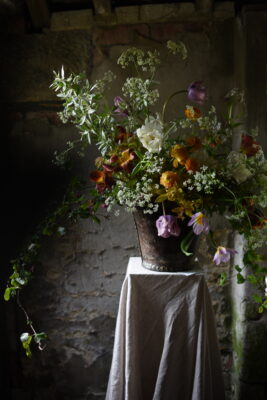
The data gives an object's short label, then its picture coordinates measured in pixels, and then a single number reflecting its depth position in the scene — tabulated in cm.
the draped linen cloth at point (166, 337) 142
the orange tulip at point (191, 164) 126
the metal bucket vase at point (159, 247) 139
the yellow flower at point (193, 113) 139
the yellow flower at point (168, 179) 126
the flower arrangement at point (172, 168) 129
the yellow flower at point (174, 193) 130
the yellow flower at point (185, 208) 132
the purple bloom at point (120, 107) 146
